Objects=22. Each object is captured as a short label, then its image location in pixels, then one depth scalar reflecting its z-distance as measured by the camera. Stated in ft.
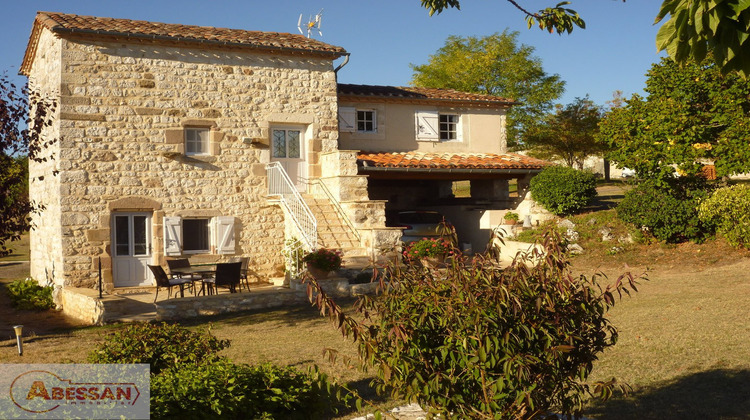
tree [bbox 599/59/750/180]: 52.54
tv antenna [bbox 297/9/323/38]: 57.93
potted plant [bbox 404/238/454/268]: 45.42
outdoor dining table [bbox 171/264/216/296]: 41.42
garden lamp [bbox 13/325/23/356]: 27.73
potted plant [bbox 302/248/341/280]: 42.70
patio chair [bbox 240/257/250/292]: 44.34
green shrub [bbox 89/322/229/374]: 19.34
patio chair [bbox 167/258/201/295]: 42.62
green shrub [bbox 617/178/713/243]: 52.49
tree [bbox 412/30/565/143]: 102.94
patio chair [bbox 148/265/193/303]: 39.70
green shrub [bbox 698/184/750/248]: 48.52
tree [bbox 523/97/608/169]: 98.22
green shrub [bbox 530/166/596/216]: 60.29
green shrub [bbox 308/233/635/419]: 12.55
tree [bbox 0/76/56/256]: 30.42
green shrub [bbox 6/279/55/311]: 45.68
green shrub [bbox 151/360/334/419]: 14.88
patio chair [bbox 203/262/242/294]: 40.06
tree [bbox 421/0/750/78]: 10.90
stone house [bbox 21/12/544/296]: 46.37
